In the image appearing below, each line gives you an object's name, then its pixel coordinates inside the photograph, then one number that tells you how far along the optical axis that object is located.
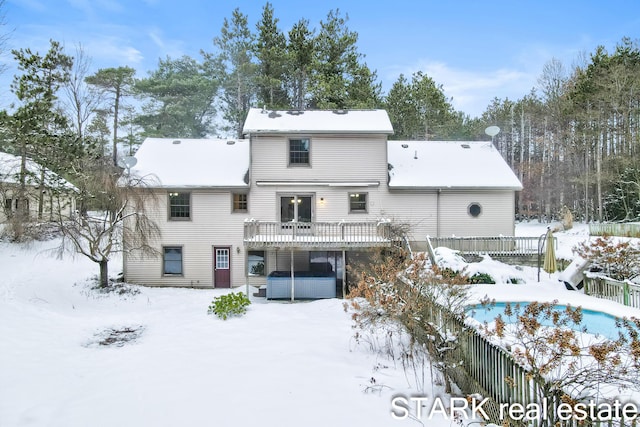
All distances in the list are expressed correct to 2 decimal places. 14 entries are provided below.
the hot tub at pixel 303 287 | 14.62
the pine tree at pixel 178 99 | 31.84
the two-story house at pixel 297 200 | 16.91
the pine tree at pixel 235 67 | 31.31
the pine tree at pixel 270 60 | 29.89
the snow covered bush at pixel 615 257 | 12.09
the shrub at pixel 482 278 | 14.04
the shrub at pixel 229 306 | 11.84
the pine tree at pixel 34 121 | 14.84
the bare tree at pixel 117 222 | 14.56
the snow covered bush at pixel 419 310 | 6.66
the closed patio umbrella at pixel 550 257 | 13.75
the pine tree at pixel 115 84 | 30.52
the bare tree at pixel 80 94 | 26.19
